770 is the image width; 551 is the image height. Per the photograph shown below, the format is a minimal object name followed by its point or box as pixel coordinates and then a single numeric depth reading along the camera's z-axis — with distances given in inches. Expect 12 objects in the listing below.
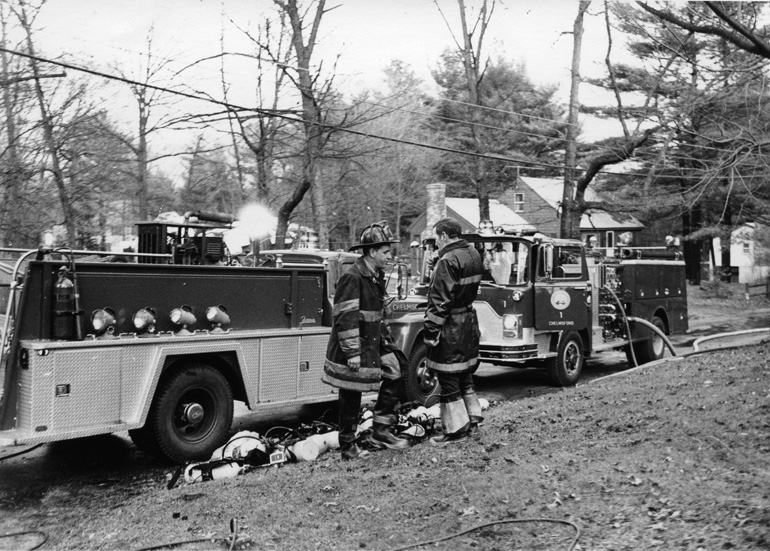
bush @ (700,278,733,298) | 1336.1
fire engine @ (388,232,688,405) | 440.8
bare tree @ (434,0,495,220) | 964.0
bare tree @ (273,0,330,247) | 653.3
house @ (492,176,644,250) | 1825.8
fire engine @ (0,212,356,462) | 229.1
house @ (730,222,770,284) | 1251.8
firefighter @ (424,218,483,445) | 252.8
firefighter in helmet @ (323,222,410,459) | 248.1
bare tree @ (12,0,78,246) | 592.4
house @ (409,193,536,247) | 1779.0
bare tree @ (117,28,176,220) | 690.2
